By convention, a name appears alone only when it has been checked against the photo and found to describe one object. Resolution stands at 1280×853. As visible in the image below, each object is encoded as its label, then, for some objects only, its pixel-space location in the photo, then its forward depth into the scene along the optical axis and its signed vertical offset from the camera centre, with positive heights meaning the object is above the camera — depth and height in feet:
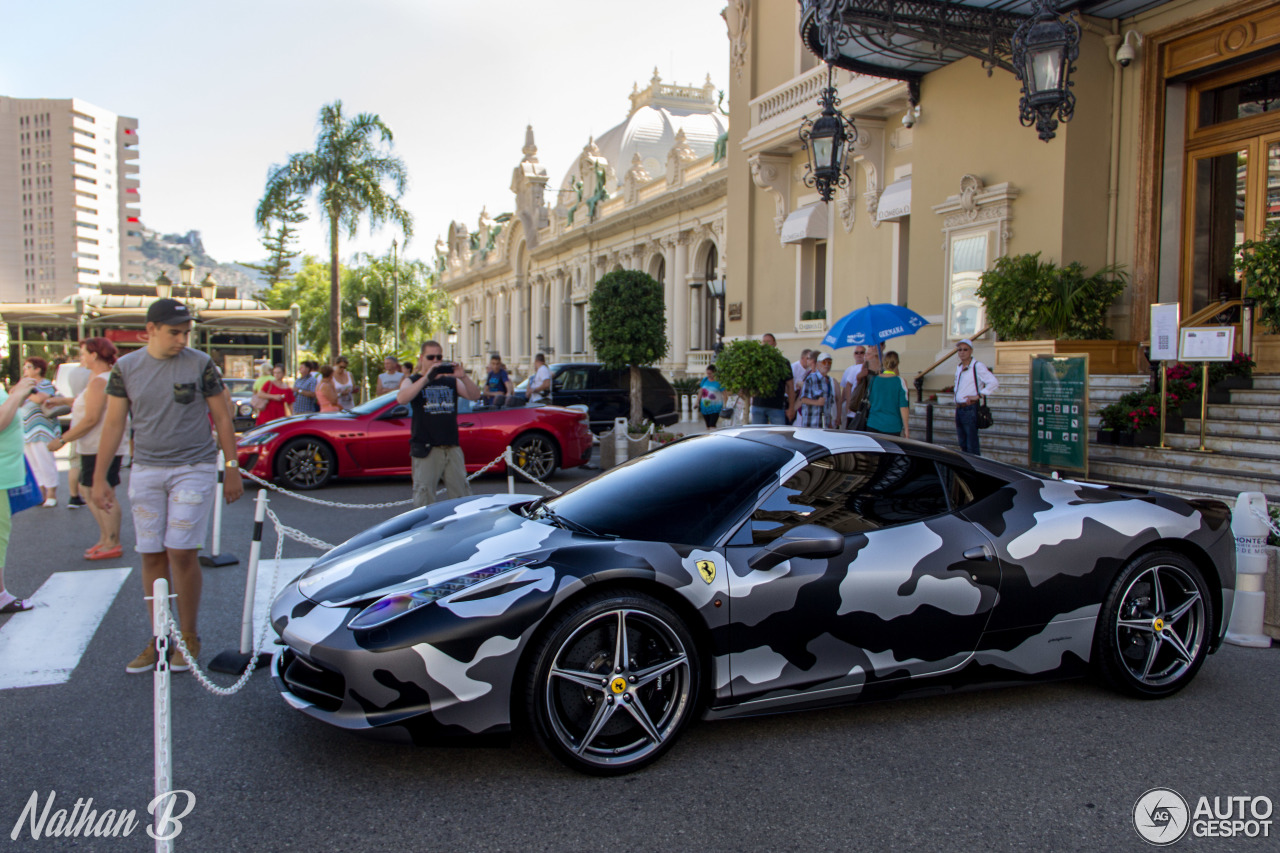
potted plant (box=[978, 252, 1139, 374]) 36.99 +3.20
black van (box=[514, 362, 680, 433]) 65.26 -0.58
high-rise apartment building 527.40 +107.27
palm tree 102.17 +23.07
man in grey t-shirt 15.72 -1.23
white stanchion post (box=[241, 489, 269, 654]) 15.80 -3.66
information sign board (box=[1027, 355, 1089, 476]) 31.24 -0.87
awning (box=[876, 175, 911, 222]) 52.01 +10.79
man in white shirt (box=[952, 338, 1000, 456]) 34.83 -0.04
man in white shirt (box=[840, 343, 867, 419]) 40.42 +0.36
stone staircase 27.73 -2.13
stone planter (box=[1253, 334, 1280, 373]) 32.40 +1.30
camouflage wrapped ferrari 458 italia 11.19 -2.89
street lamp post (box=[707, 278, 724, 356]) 88.53 +9.17
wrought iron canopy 37.50 +15.43
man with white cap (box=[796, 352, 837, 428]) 40.09 -0.59
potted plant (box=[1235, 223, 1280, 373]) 31.09 +3.62
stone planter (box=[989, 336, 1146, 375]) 36.63 +1.47
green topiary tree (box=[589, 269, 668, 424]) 65.26 +4.31
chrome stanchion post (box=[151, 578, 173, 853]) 9.08 -3.53
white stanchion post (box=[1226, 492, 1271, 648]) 17.57 -3.53
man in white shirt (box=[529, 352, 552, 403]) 59.06 +0.10
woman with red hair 20.77 -1.64
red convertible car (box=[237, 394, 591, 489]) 38.65 -2.57
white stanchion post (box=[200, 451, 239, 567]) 24.38 -4.77
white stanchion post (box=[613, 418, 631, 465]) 46.20 -2.69
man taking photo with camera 26.40 -1.36
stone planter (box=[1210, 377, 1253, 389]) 31.91 +0.21
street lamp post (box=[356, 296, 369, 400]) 120.47 +10.00
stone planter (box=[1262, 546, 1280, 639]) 18.06 -4.18
